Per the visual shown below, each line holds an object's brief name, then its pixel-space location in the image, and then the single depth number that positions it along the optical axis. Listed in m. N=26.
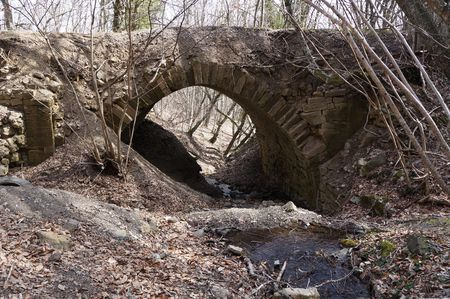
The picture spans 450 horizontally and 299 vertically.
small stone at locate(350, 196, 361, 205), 6.66
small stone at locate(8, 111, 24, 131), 6.35
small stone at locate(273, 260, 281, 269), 4.31
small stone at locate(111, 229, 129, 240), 4.20
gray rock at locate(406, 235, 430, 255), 3.76
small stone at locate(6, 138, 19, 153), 6.33
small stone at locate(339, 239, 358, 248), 4.68
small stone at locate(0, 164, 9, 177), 6.05
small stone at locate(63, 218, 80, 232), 4.04
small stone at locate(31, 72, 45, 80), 6.90
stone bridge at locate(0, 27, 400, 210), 7.88
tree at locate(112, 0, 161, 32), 8.59
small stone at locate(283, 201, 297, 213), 6.00
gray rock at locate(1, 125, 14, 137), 6.27
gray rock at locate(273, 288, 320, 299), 3.48
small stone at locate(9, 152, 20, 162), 6.41
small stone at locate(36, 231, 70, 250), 3.61
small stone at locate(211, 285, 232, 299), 3.46
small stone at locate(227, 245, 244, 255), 4.50
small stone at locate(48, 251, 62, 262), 3.38
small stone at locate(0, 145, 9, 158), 6.21
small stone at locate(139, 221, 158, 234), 4.61
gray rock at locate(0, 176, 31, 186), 4.86
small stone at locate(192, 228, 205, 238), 4.96
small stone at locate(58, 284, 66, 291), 3.07
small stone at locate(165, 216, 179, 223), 5.29
